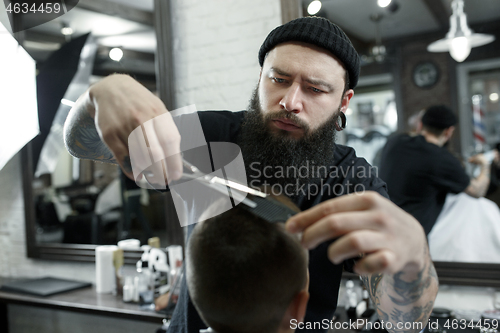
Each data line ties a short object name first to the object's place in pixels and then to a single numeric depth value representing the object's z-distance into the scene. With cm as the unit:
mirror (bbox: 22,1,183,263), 256
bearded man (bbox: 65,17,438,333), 81
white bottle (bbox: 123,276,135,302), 235
